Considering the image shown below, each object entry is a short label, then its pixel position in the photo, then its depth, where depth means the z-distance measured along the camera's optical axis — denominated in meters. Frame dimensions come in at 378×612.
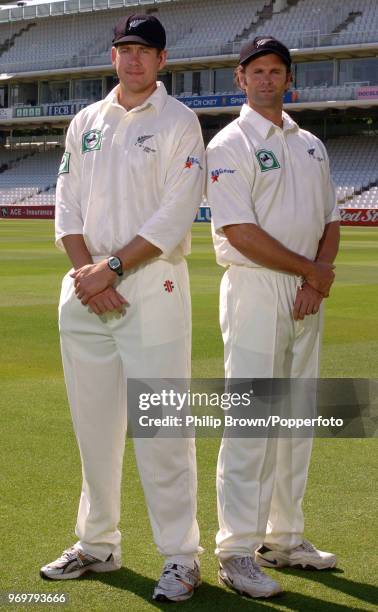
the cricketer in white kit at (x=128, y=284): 4.21
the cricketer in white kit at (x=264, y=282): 4.25
